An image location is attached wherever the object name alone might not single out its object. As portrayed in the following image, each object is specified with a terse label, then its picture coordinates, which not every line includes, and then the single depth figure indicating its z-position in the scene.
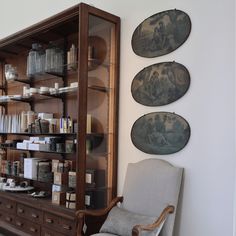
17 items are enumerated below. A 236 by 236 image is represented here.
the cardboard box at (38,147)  3.72
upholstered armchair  2.55
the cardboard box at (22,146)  3.99
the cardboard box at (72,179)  3.22
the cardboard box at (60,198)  3.28
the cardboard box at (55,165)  3.60
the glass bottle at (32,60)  3.98
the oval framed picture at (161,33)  2.77
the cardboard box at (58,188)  3.34
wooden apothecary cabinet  3.02
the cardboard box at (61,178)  3.36
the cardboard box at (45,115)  3.84
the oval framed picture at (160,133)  2.73
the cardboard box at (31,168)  3.84
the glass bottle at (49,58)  3.71
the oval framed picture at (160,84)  2.75
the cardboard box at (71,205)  3.10
